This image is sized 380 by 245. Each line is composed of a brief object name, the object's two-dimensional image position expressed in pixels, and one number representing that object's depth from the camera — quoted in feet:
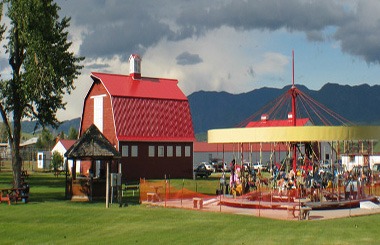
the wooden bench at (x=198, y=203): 93.69
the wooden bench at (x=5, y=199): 105.58
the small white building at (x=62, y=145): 267.18
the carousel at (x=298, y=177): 89.71
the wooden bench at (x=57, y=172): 205.85
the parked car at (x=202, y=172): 204.90
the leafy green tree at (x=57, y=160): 239.13
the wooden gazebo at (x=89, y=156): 114.62
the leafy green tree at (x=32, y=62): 122.01
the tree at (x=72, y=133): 450.95
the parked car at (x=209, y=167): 240.77
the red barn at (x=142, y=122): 186.38
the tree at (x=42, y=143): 452.35
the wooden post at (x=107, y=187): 98.77
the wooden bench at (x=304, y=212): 80.33
